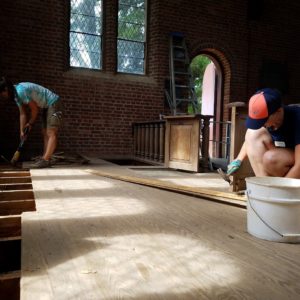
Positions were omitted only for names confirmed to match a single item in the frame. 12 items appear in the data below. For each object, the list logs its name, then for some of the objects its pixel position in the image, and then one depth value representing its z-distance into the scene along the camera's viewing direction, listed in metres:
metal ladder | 7.18
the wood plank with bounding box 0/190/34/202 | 2.95
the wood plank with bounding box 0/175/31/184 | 3.61
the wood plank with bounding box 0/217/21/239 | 2.08
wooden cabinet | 4.80
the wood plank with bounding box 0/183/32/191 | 3.39
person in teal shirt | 4.54
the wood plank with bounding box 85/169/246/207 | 2.58
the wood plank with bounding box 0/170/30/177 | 3.88
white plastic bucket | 1.58
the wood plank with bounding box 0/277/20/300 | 1.32
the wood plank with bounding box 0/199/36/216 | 2.64
